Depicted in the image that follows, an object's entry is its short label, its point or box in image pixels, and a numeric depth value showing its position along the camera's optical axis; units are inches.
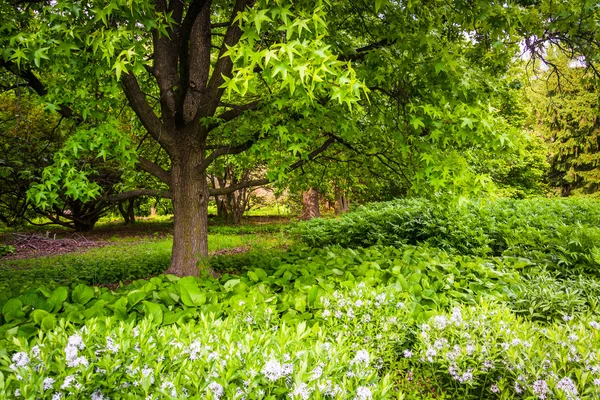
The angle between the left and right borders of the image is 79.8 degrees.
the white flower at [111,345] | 69.4
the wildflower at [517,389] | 77.6
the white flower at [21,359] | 66.3
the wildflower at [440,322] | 96.6
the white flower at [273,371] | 63.1
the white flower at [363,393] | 62.3
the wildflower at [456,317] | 97.4
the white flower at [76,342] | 69.6
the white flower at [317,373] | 63.6
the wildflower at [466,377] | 83.4
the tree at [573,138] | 866.8
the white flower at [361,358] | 73.0
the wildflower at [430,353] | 89.2
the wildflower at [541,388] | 72.7
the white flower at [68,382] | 60.7
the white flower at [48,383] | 61.5
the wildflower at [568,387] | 68.7
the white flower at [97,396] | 63.8
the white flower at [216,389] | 61.4
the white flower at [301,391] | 60.2
